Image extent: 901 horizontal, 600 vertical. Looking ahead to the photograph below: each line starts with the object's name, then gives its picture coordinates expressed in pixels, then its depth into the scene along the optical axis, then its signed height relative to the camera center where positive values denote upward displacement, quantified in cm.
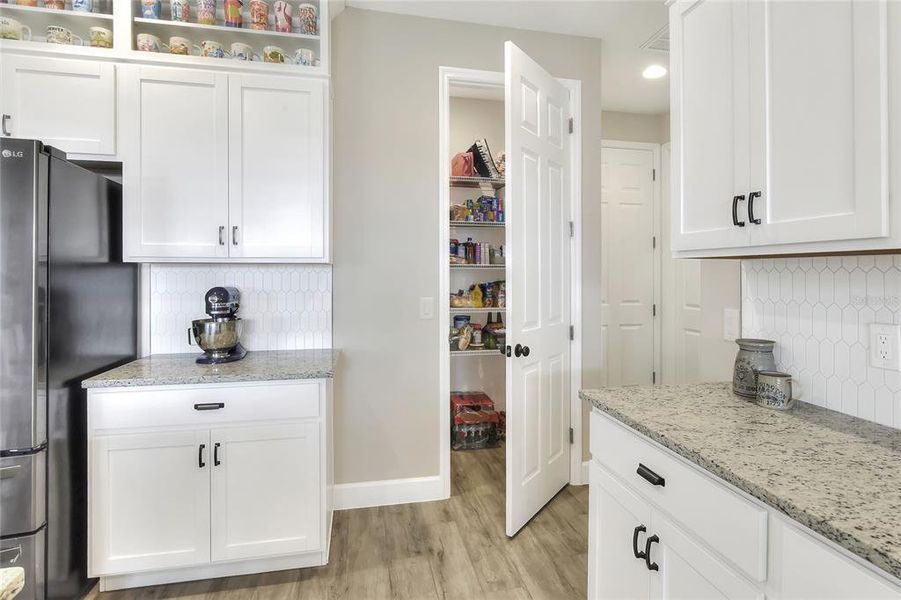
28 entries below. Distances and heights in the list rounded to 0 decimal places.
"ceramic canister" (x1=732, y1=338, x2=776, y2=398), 142 -21
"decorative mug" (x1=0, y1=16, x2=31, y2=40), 185 +115
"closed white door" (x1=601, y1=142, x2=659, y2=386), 371 +32
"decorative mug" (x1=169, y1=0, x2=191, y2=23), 203 +135
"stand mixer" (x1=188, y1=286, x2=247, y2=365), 196 -13
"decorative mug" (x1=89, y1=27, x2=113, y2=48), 195 +117
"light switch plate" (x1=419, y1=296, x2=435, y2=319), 247 -4
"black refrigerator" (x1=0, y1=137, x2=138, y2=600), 148 -20
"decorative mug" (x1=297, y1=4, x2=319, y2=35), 211 +136
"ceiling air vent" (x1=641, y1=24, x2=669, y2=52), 252 +154
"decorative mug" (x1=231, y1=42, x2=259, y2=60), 207 +118
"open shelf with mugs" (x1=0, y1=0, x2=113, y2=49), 191 +127
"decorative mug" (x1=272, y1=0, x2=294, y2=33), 211 +136
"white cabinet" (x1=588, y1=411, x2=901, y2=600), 75 -52
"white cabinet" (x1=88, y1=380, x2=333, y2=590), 169 -71
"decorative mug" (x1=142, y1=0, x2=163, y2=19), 198 +132
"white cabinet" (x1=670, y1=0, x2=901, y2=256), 92 +44
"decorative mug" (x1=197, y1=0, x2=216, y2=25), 206 +135
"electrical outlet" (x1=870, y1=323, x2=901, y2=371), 115 -13
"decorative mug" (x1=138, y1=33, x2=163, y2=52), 198 +116
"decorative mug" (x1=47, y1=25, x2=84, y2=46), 193 +117
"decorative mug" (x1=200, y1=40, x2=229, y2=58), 204 +117
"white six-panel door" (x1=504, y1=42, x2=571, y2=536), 203 +7
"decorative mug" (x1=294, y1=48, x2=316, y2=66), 212 +117
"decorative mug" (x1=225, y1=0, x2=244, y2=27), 207 +136
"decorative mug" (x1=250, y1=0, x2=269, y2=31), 208 +136
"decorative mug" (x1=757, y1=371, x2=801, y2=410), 131 -28
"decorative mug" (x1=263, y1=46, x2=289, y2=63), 209 +117
